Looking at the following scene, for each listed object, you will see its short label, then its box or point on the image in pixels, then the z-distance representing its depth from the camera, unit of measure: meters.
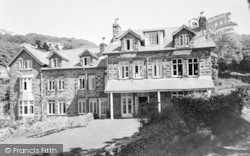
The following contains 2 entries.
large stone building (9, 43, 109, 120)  25.69
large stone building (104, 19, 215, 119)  21.78
